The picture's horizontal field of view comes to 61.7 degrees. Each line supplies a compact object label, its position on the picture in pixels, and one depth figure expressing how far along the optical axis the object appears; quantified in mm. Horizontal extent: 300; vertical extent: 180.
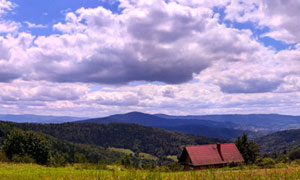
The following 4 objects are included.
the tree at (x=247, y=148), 63781
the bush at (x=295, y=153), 146125
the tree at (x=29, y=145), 54844
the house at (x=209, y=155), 51375
